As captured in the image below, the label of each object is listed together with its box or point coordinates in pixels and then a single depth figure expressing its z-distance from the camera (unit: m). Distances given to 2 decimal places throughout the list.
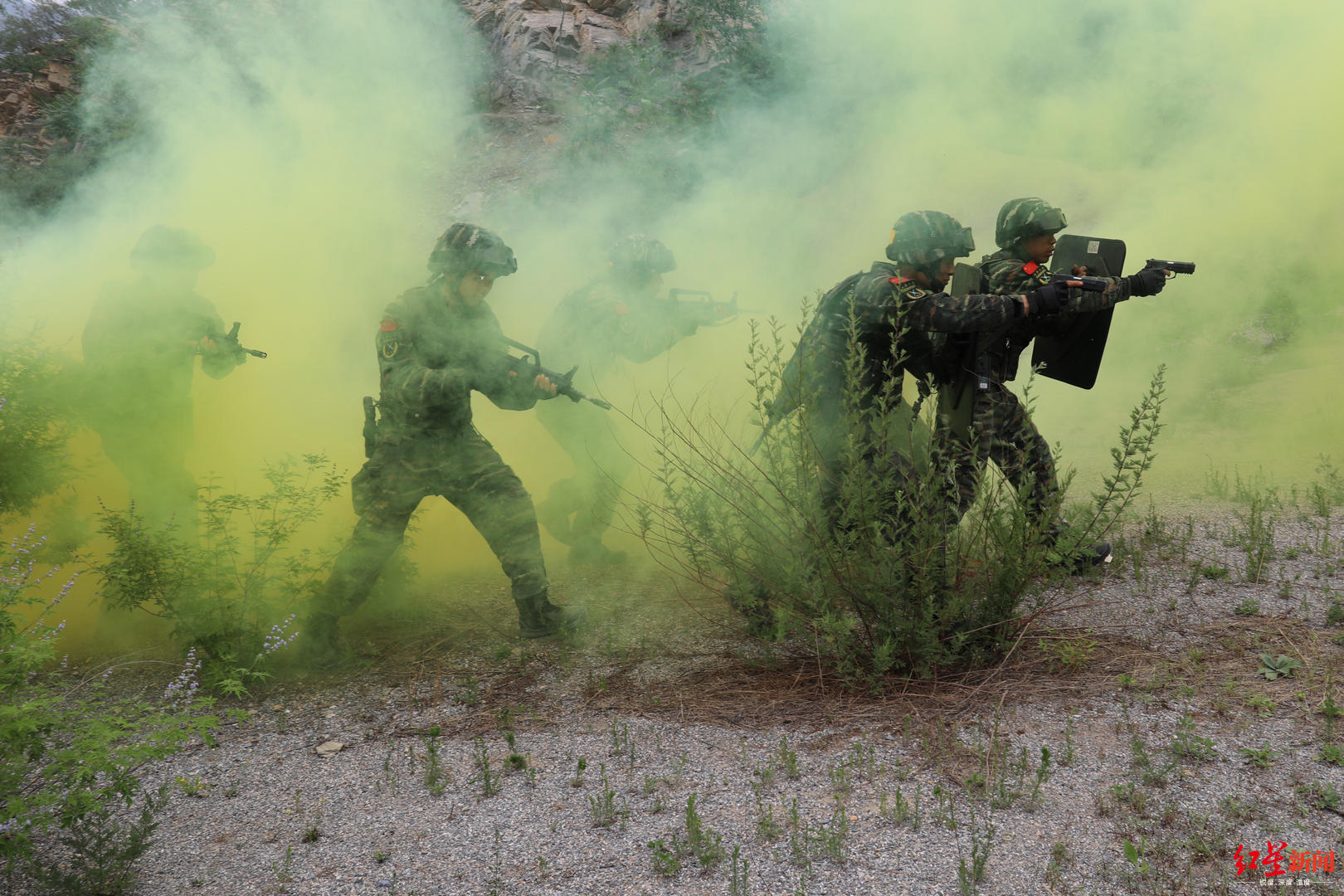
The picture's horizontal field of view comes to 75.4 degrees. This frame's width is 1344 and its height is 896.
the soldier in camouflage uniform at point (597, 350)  5.24
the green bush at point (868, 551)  2.95
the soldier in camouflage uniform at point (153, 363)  4.70
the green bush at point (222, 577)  3.39
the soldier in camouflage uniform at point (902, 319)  3.24
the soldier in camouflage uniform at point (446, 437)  3.69
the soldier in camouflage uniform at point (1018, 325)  3.80
